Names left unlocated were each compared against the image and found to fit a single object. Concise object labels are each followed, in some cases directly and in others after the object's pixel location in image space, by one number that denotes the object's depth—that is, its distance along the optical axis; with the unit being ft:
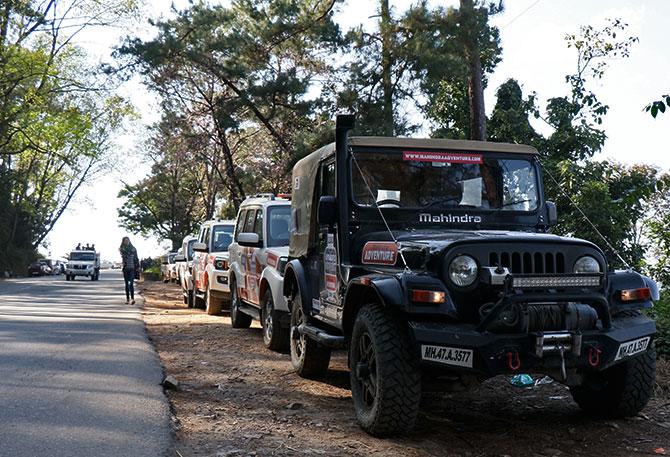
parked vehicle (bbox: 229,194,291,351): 31.22
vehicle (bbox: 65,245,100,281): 146.41
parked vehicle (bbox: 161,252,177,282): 125.29
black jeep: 16.33
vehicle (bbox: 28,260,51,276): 199.52
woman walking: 61.31
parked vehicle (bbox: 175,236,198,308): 60.49
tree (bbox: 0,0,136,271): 98.32
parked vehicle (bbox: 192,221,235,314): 47.42
